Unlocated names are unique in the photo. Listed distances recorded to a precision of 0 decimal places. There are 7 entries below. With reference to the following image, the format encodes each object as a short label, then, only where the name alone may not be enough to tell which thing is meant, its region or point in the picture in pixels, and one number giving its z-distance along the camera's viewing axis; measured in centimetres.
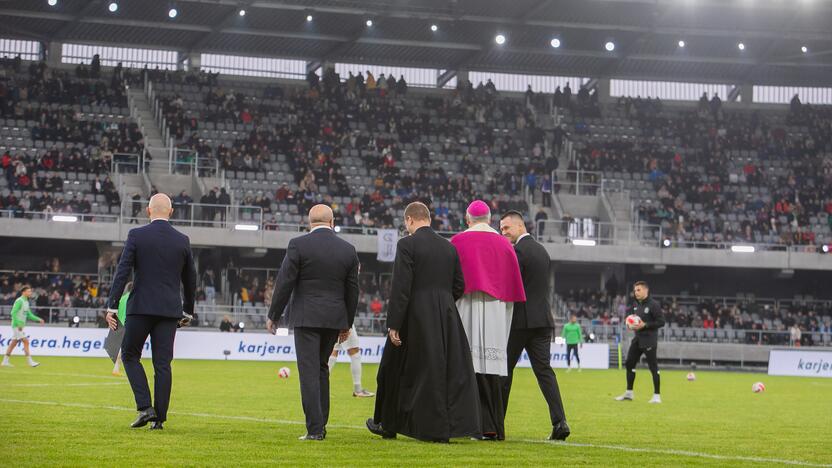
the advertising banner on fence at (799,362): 4484
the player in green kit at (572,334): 3977
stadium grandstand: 4906
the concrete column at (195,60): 6038
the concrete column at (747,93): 6675
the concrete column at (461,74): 6397
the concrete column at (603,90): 6512
